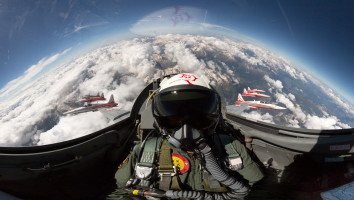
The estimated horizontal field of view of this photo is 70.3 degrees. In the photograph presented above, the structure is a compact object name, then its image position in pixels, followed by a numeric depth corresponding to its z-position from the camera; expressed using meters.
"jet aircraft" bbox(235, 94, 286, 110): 26.75
